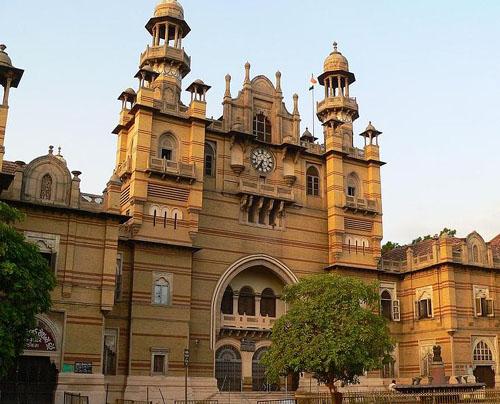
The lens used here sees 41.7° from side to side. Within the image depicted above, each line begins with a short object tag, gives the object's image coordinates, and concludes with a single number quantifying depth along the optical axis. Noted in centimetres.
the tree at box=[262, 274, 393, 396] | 3016
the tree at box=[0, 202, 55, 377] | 2306
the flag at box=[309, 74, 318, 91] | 5309
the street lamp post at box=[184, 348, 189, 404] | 3336
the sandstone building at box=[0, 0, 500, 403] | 3284
